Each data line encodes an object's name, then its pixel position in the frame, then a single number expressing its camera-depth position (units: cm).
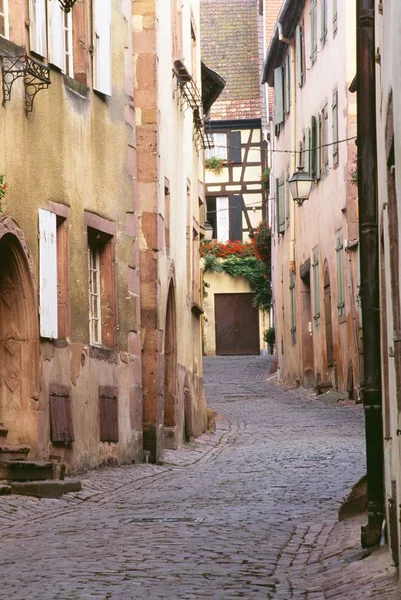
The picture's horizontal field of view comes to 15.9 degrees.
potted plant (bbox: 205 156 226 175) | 5253
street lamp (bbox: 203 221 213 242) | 3294
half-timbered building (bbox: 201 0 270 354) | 5200
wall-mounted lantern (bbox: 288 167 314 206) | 2578
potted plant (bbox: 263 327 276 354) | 4728
